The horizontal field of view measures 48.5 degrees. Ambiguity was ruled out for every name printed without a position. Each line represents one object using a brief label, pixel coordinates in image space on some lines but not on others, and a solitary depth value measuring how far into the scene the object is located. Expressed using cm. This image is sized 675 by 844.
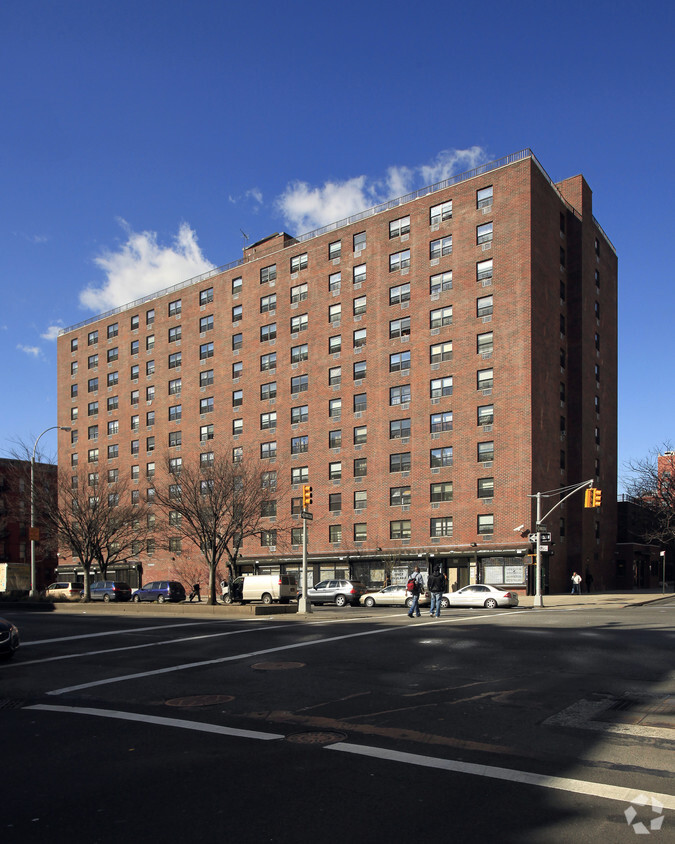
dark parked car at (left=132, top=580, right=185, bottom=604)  5272
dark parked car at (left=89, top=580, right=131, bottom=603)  5362
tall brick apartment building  5216
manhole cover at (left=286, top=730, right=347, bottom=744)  805
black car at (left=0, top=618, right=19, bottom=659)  1539
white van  4362
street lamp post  4484
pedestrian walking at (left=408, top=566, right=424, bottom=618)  2570
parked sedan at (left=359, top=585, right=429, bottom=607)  4194
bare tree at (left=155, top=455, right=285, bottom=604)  3909
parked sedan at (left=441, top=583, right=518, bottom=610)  3869
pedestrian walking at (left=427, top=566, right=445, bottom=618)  2495
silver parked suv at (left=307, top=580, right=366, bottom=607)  4447
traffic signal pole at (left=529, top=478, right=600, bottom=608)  3812
